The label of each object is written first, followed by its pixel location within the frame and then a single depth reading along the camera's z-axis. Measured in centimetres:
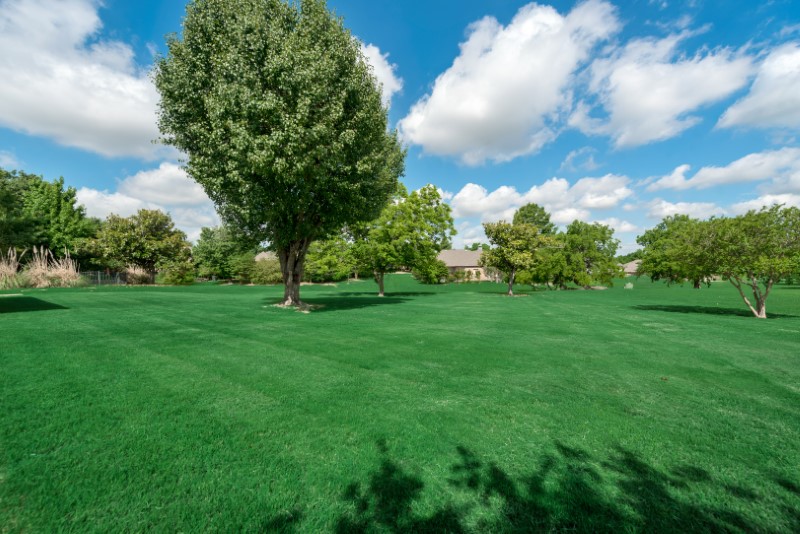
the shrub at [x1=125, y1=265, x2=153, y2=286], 4194
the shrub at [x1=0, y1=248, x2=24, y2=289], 2595
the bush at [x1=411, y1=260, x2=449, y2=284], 3176
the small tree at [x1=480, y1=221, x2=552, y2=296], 3306
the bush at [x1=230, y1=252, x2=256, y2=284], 5433
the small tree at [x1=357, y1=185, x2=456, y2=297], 2994
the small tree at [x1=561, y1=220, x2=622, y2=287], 4386
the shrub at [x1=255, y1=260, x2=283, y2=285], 5297
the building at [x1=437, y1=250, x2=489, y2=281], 8238
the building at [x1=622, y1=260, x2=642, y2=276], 10864
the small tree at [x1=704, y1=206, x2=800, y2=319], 1521
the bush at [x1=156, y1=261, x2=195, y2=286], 4553
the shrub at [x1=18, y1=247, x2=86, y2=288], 2842
